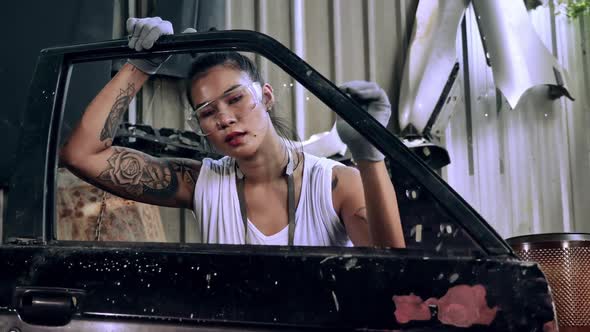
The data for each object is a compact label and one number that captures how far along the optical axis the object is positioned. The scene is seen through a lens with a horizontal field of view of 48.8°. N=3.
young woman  1.46
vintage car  1.17
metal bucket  2.18
